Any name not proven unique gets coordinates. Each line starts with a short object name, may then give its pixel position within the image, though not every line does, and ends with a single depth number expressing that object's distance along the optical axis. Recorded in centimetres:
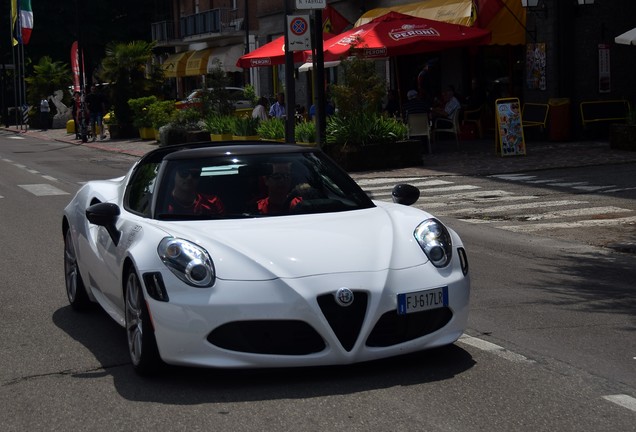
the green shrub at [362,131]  2225
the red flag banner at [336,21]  3459
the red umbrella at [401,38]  2395
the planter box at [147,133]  3983
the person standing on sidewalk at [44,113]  5684
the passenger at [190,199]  680
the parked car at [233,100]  3234
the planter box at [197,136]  3058
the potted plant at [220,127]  2858
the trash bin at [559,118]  2611
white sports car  573
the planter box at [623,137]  2258
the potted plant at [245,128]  2756
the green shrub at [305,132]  2364
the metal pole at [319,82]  2180
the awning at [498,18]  2750
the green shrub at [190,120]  3175
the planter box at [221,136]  2844
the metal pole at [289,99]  2216
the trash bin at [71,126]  4953
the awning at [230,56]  5506
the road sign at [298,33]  1986
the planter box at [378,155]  2211
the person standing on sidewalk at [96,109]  4016
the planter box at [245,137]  2718
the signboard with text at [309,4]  1922
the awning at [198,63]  5809
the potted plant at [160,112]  3709
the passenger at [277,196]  686
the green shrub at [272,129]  2569
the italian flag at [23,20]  5544
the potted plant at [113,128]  4269
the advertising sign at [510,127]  2278
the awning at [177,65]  6159
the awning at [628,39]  2091
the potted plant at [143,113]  3931
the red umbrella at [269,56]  2730
